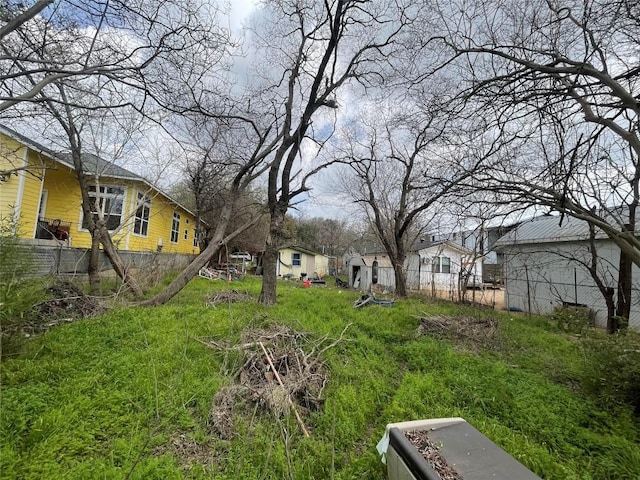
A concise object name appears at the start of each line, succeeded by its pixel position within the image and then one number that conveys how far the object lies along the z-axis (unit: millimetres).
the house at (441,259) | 19303
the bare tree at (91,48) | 3703
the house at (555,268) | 9055
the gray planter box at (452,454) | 1707
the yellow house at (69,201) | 8469
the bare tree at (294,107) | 6859
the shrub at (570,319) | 6827
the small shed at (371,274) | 19238
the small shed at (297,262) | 25438
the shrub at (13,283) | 3016
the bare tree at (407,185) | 5916
